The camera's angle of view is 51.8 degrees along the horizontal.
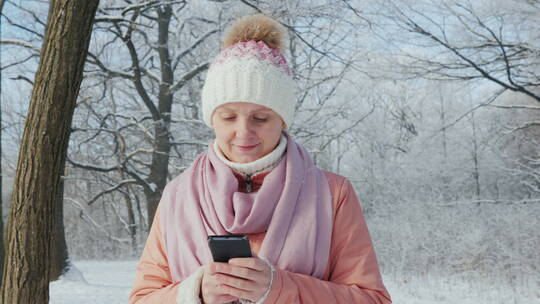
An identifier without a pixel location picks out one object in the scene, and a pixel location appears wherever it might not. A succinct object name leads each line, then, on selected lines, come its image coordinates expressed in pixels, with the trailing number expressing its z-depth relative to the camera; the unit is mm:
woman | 1292
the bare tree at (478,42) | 9188
